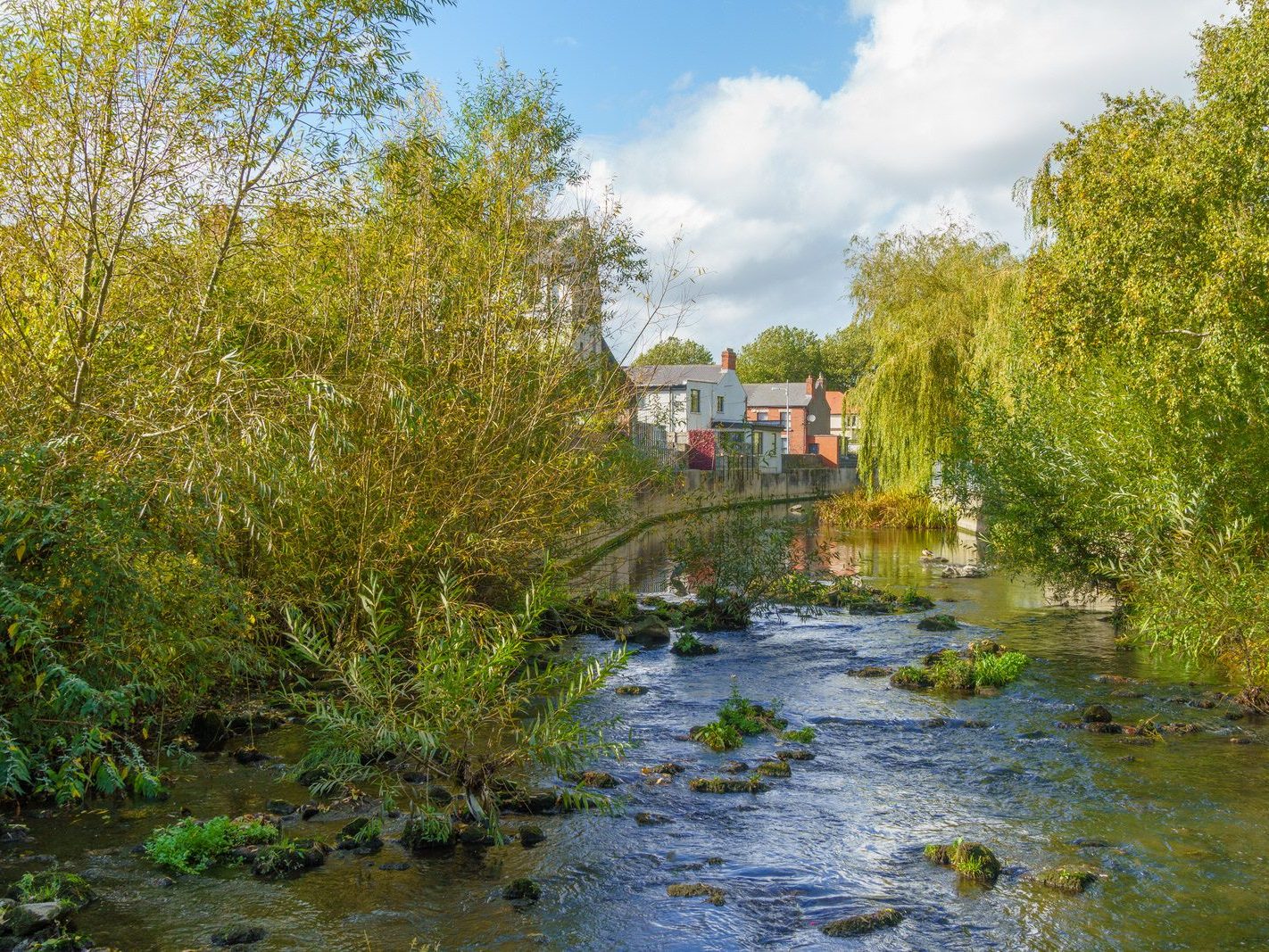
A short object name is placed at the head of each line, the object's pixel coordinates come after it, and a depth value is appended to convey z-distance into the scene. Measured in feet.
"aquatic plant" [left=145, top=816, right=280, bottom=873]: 23.91
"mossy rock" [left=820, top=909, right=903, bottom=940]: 21.88
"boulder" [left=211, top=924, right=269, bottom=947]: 20.38
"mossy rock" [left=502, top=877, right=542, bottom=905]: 23.16
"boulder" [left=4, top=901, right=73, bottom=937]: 19.43
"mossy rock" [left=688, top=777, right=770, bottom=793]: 31.12
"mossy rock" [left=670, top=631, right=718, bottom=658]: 53.72
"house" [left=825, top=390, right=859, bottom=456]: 270.46
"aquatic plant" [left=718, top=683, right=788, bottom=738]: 37.96
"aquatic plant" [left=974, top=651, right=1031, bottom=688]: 45.73
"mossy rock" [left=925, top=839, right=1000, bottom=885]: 24.40
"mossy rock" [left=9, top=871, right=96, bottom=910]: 20.80
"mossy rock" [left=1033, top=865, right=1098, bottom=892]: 23.84
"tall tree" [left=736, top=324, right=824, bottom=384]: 343.05
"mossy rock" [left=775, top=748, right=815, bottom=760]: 34.63
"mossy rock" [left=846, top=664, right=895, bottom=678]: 48.34
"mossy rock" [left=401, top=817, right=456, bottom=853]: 25.48
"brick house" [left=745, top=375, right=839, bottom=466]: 271.08
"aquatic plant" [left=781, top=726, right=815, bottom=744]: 36.81
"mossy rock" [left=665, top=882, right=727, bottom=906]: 23.57
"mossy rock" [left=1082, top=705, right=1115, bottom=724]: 38.88
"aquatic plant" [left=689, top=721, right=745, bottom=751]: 35.63
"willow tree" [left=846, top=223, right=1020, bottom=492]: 110.22
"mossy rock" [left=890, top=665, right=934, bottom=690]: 45.91
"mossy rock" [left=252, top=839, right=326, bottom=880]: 23.80
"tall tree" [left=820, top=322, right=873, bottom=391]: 331.02
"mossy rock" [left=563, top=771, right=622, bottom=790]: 31.19
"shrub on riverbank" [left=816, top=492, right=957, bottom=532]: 121.49
